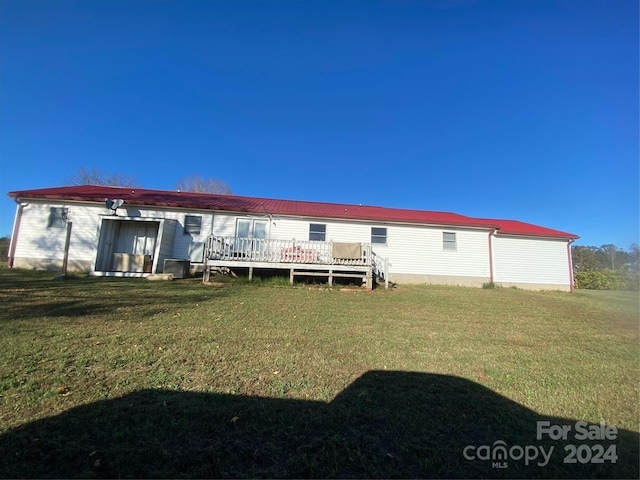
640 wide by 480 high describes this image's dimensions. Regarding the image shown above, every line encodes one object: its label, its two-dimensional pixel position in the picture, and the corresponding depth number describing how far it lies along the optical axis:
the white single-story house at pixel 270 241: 11.41
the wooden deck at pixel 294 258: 10.99
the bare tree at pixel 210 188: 33.34
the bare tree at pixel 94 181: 28.73
